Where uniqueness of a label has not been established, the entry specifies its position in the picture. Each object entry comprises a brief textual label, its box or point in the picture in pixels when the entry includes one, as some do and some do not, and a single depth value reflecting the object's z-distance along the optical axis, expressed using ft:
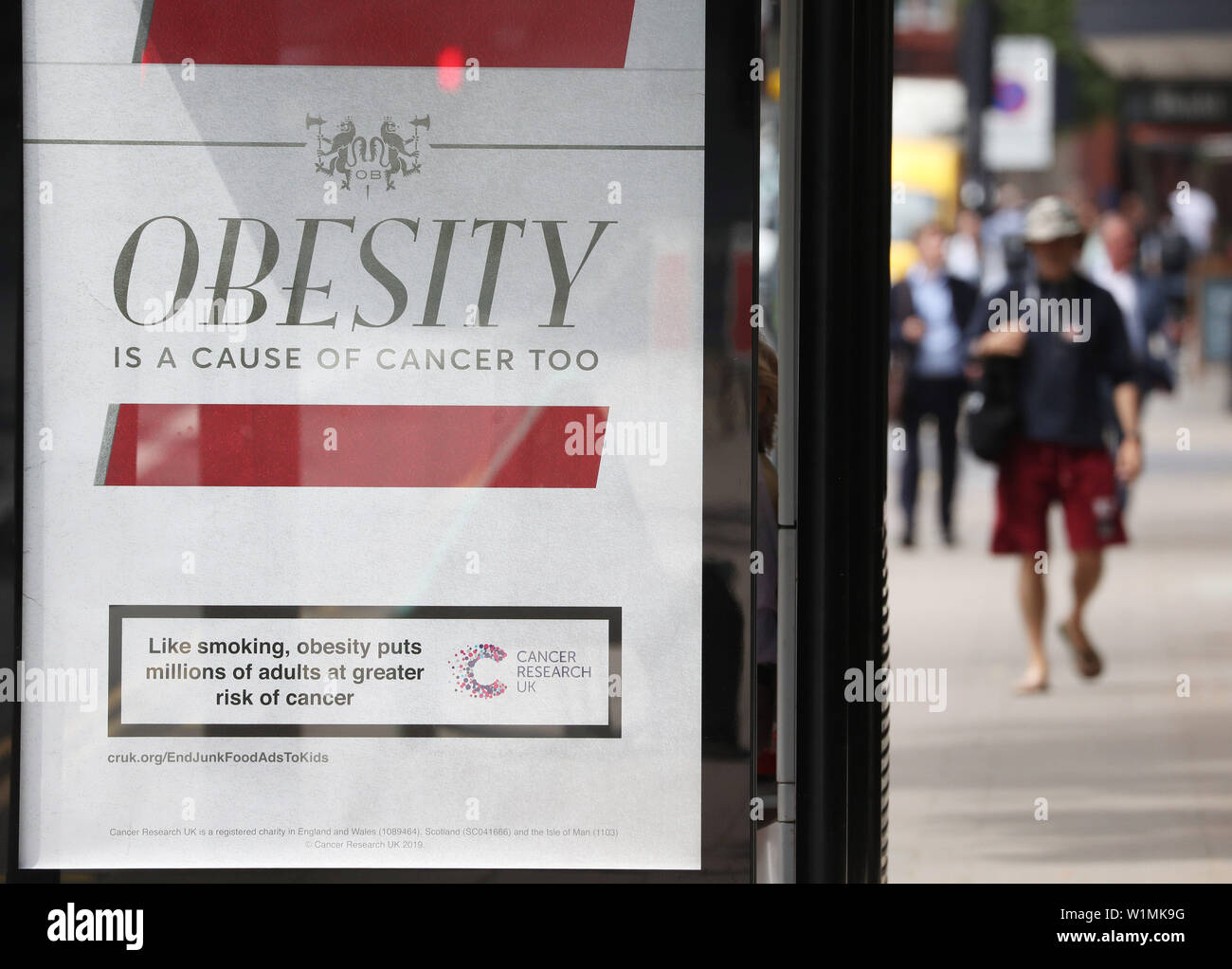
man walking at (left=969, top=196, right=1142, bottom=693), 20.81
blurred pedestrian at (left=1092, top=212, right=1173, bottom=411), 30.80
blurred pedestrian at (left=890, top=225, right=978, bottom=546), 31.19
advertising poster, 10.55
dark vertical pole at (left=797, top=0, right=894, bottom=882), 10.41
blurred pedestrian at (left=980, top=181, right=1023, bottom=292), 52.22
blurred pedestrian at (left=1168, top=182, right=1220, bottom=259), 75.16
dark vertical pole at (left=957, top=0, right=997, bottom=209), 41.47
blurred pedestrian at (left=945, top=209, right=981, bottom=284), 42.85
